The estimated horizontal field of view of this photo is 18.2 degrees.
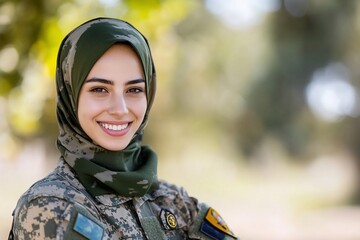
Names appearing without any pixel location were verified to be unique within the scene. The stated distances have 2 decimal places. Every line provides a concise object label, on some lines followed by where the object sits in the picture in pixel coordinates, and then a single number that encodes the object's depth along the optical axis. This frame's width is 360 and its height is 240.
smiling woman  2.70
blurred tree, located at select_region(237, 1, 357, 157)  22.71
